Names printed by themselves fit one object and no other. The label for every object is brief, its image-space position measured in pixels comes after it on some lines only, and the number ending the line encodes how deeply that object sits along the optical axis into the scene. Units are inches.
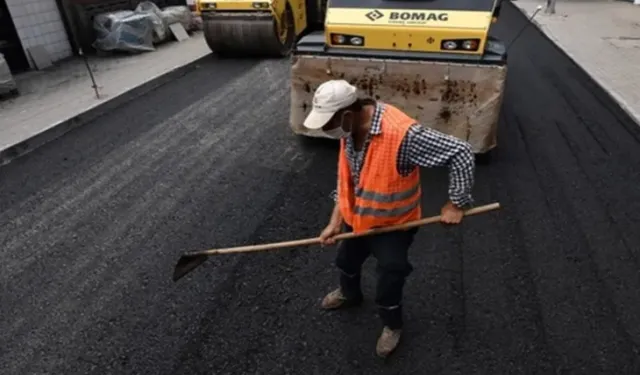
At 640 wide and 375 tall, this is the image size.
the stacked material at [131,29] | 415.8
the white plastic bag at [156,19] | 439.2
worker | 91.2
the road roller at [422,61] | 186.1
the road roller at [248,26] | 363.9
